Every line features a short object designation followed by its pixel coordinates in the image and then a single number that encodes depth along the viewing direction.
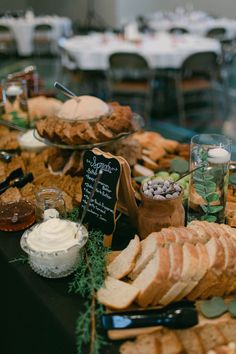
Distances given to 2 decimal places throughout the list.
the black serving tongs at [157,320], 1.10
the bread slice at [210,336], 1.07
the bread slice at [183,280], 1.14
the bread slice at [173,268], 1.13
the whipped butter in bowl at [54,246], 1.27
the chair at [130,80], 4.68
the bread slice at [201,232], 1.27
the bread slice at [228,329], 1.08
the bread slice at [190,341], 1.05
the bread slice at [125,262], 1.26
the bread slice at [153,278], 1.13
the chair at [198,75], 4.72
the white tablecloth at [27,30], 8.22
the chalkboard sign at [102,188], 1.39
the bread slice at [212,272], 1.16
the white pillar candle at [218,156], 1.48
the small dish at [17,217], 1.59
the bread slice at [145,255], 1.25
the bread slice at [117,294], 1.15
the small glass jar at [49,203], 1.53
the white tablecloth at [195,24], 7.39
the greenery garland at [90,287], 1.09
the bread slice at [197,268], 1.15
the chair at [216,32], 6.81
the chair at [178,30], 7.27
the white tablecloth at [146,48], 4.84
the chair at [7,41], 7.74
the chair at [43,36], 8.09
